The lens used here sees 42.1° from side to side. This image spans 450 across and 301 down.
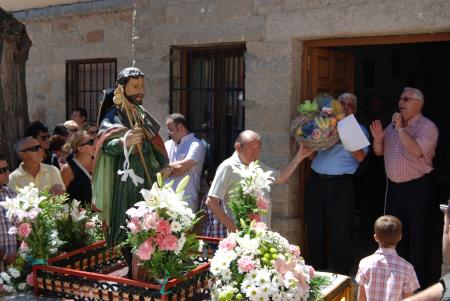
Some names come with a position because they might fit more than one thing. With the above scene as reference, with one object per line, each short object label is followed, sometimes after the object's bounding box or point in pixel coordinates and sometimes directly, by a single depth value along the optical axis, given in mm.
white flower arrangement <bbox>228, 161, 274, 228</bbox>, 4094
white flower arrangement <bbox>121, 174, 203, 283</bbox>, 3373
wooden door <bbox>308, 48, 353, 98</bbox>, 5957
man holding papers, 5523
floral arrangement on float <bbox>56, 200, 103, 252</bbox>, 4395
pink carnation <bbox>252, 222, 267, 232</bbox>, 3451
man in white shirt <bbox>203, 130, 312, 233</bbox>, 4668
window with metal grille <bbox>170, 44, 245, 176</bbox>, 6465
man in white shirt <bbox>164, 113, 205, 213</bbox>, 5895
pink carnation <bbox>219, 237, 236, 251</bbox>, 3355
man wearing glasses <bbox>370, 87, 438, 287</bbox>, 5238
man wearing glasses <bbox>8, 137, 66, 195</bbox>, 5070
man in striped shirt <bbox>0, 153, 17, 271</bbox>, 4352
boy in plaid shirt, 3891
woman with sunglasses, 5461
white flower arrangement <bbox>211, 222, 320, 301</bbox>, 3160
